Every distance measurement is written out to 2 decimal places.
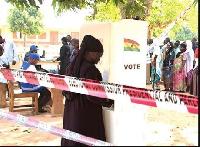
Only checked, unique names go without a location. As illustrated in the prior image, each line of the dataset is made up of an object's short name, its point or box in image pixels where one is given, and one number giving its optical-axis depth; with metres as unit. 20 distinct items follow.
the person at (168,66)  10.69
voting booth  4.00
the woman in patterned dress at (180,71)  10.15
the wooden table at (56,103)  7.16
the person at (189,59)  9.97
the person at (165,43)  10.76
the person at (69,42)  10.26
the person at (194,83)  9.05
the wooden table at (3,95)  8.12
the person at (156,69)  10.61
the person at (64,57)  9.91
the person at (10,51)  9.30
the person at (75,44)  8.65
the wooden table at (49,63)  11.13
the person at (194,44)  11.23
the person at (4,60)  8.80
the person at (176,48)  10.87
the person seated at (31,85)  7.13
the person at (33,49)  9.24
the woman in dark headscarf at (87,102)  3.40
